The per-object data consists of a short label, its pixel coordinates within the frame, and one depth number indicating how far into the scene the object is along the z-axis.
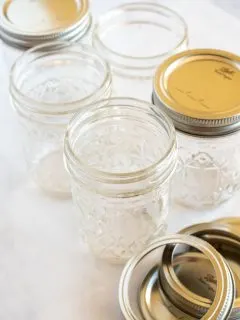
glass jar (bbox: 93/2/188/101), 0.86
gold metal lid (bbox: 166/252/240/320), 0.62
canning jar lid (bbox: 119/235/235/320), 0.58
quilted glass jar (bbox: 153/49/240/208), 0.66
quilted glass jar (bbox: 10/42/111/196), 0.71
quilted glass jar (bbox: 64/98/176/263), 0.62
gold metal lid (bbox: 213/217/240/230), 0.68
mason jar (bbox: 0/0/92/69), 0.80
